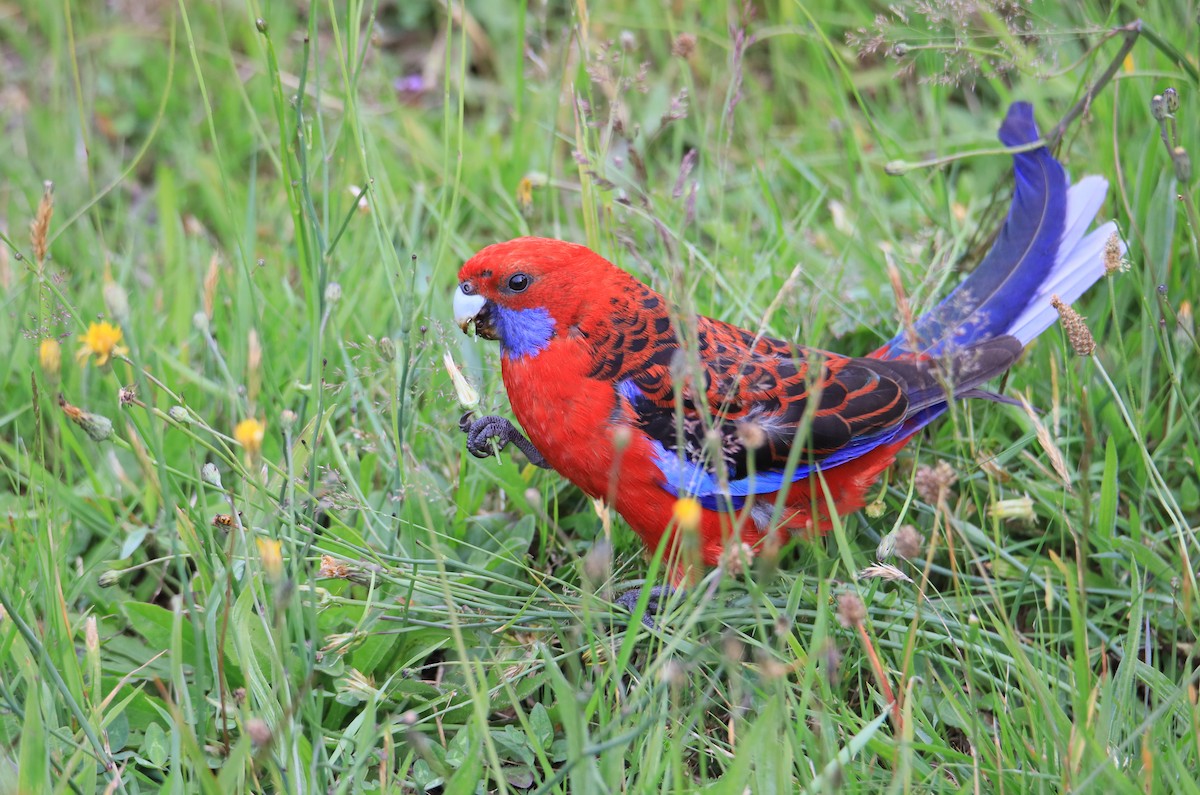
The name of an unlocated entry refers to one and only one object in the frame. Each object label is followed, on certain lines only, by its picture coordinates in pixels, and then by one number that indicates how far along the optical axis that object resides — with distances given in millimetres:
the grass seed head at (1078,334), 4168
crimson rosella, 5207
